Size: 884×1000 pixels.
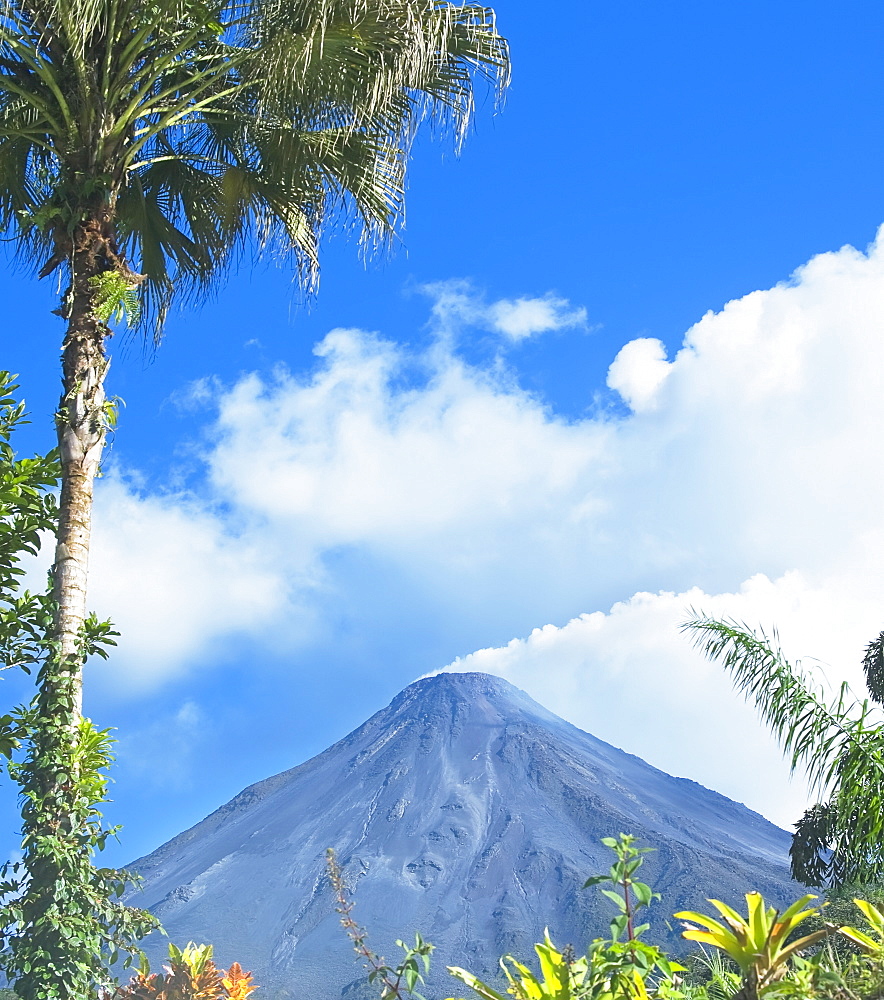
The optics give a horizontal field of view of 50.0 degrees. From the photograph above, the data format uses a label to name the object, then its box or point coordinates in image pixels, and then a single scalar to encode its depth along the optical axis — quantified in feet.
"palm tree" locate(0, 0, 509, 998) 16.52
